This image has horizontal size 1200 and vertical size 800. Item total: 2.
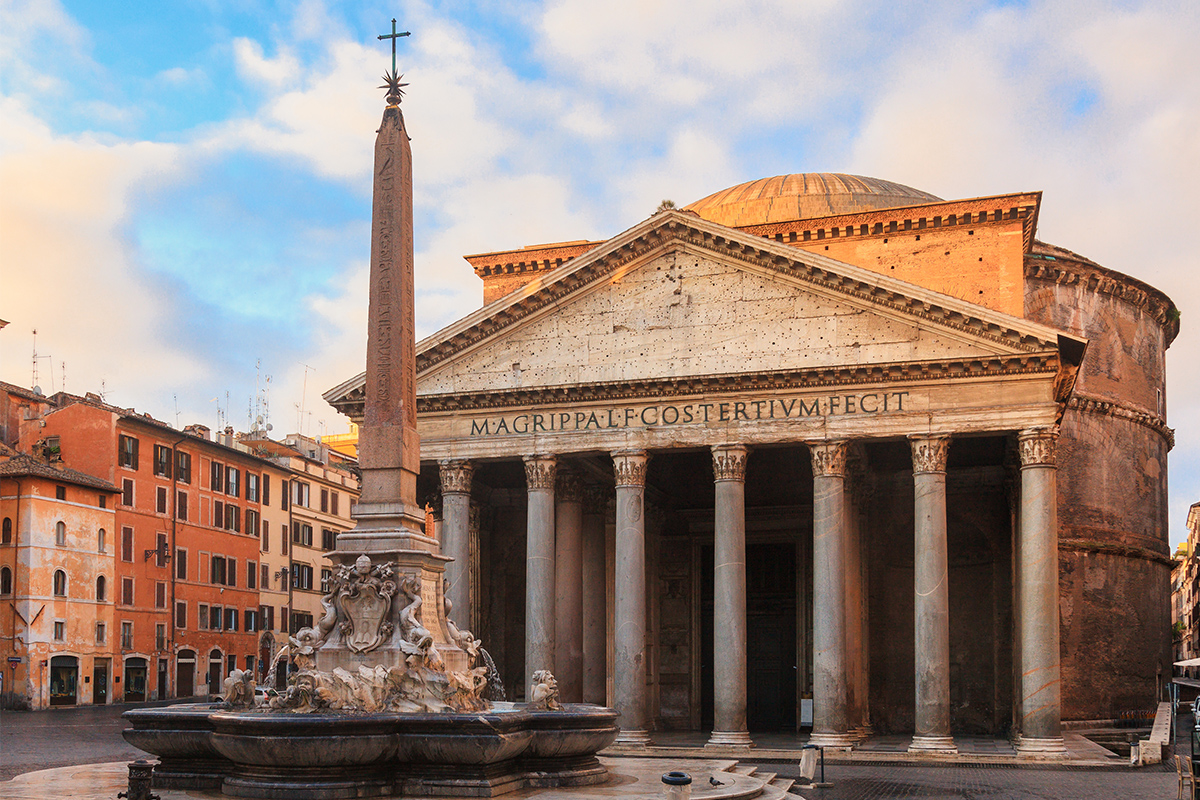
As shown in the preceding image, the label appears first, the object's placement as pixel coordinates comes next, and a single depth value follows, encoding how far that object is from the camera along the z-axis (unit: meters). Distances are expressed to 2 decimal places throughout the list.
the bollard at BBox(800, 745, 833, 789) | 17.98
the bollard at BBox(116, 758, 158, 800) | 10.90
